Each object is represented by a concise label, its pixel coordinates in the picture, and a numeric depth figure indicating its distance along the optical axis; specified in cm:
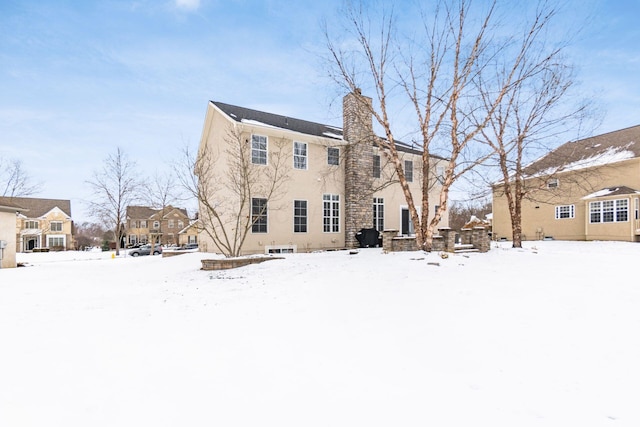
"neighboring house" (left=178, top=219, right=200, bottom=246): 4881
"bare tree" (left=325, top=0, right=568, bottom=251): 1039
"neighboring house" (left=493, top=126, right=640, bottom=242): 1888
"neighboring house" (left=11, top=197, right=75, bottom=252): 3978
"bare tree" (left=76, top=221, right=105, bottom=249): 5057
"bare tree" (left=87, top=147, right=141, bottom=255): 2597
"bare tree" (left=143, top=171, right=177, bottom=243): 2486
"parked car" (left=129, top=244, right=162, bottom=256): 3055
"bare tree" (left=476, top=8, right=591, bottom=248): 1281
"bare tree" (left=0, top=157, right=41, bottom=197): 2164
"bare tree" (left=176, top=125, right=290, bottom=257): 1311
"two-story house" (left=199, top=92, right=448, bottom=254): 1406
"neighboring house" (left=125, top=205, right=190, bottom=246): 4794
